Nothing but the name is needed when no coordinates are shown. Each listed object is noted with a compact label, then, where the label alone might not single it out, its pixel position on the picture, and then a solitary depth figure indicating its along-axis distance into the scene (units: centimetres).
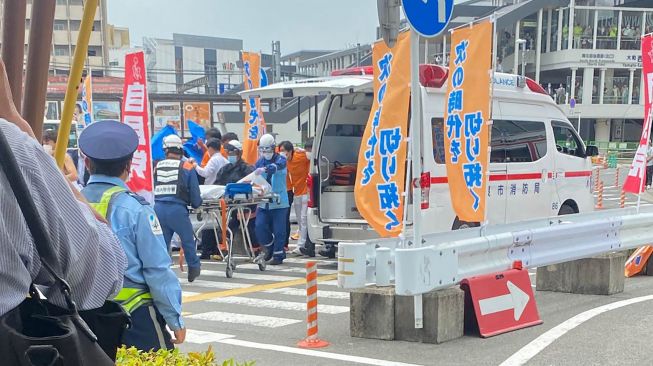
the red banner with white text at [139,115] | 709
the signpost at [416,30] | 550
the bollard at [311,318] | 596
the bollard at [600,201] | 1755
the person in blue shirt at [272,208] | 1015
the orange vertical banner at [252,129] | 1475
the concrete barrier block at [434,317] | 579
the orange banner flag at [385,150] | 755
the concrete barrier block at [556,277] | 778
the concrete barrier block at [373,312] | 599
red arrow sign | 607
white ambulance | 881
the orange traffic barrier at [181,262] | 1032
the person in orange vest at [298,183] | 1128
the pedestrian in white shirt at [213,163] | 1126
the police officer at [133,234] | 297
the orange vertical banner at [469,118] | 699
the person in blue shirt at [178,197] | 825
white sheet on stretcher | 935
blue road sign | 545
